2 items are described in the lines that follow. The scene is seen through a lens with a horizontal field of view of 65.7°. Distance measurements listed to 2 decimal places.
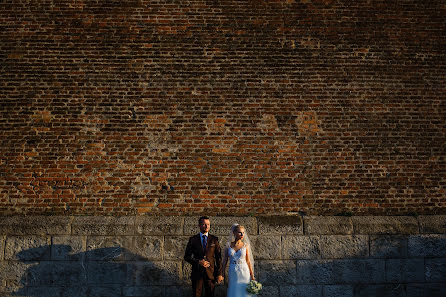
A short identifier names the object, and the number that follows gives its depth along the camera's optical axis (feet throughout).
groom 17.99
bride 17.48
